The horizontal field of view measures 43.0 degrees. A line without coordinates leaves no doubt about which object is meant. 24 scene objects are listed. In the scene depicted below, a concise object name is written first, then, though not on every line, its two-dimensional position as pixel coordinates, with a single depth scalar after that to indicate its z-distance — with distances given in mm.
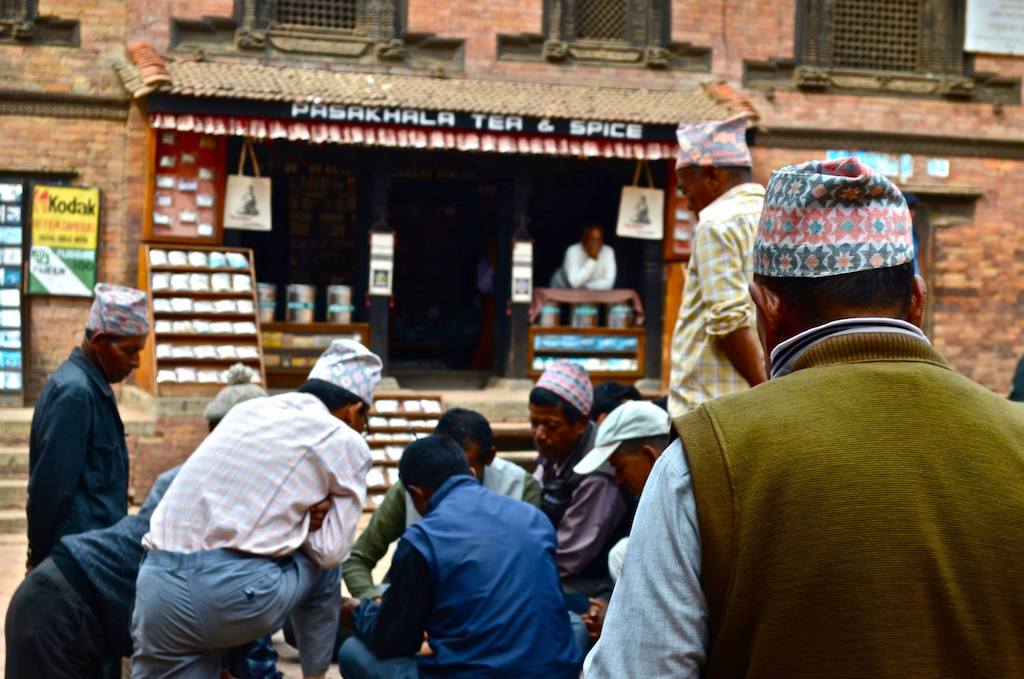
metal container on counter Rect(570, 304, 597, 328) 13930
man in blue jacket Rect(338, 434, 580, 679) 4539
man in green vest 1741
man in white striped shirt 4523
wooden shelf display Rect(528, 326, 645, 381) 13742
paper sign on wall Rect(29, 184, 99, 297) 12539
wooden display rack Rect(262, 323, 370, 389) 12867
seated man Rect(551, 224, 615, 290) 13953
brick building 12555
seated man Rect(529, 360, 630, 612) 5723
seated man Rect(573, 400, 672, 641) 4918
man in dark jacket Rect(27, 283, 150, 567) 5043
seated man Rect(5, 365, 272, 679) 4586
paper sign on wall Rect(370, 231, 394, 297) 13141
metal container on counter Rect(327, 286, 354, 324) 13391
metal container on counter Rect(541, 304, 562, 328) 13844
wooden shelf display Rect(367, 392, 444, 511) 11562
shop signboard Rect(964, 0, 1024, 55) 14891
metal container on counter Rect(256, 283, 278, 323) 13000
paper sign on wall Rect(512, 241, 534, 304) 13555
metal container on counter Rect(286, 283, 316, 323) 13281
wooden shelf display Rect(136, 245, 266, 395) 11617
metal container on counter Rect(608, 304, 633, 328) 14016
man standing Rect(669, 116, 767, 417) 4301
